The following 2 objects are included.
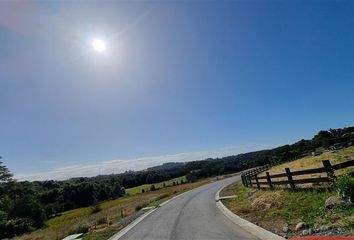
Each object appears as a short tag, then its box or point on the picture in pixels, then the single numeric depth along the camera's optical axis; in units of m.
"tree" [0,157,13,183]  64.31
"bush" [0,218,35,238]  51.50
